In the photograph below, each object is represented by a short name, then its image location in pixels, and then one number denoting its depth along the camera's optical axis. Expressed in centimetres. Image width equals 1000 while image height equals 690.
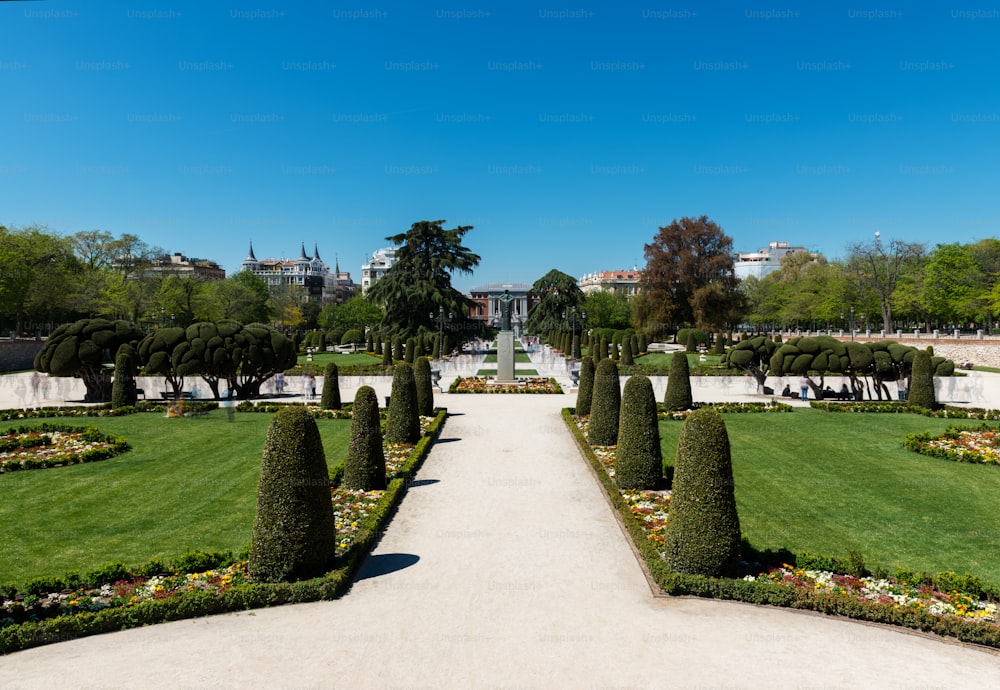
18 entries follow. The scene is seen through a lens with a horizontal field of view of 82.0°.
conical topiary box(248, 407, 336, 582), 679
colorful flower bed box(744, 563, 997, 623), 619
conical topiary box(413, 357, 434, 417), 1847
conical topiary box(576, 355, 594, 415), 1811
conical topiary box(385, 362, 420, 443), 1441
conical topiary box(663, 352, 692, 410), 1952
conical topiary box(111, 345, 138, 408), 1981
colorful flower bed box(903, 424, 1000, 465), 1285
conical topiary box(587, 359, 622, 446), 1401
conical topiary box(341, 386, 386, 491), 1065
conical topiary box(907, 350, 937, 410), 1956
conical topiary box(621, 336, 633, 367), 3631
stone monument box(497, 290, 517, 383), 2802
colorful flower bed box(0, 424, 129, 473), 1262
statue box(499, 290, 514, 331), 2958
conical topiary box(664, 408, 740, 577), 690
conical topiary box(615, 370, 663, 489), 1060
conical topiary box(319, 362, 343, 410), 1989
